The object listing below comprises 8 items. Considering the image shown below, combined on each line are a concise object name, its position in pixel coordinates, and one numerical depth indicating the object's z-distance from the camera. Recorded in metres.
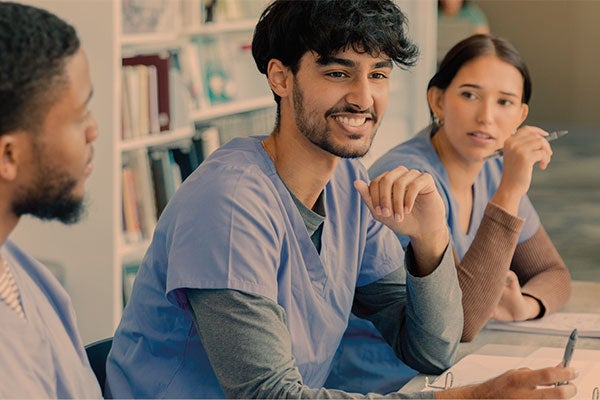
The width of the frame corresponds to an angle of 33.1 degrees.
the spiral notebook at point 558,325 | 1.98
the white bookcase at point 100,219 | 3.10
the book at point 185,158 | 3.80
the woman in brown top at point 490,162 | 2.06
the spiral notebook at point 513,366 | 1.61
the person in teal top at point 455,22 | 7.00
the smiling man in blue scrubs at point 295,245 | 1.38
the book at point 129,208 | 3.45
